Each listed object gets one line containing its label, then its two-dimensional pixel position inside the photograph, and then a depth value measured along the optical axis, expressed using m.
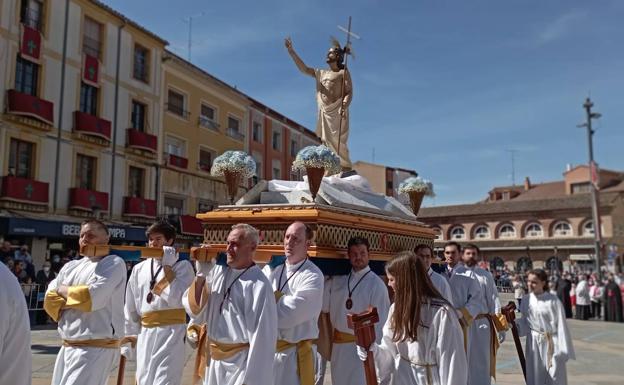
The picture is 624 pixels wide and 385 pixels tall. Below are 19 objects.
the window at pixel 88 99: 20.94
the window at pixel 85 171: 20.78
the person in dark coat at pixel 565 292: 21.28
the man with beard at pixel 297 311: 4.27
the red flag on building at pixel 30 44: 18.41
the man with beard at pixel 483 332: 7.14
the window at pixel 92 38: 21.12
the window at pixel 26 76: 18.52
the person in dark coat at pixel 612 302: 19.73
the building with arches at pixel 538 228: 41.88
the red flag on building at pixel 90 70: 20.73
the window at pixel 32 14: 18.83
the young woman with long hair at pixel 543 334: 6.71
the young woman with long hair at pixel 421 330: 3.47
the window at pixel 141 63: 23.38
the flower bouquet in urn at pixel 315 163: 5.46
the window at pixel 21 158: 18.34
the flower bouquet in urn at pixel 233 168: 6.20
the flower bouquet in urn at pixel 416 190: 7.97
